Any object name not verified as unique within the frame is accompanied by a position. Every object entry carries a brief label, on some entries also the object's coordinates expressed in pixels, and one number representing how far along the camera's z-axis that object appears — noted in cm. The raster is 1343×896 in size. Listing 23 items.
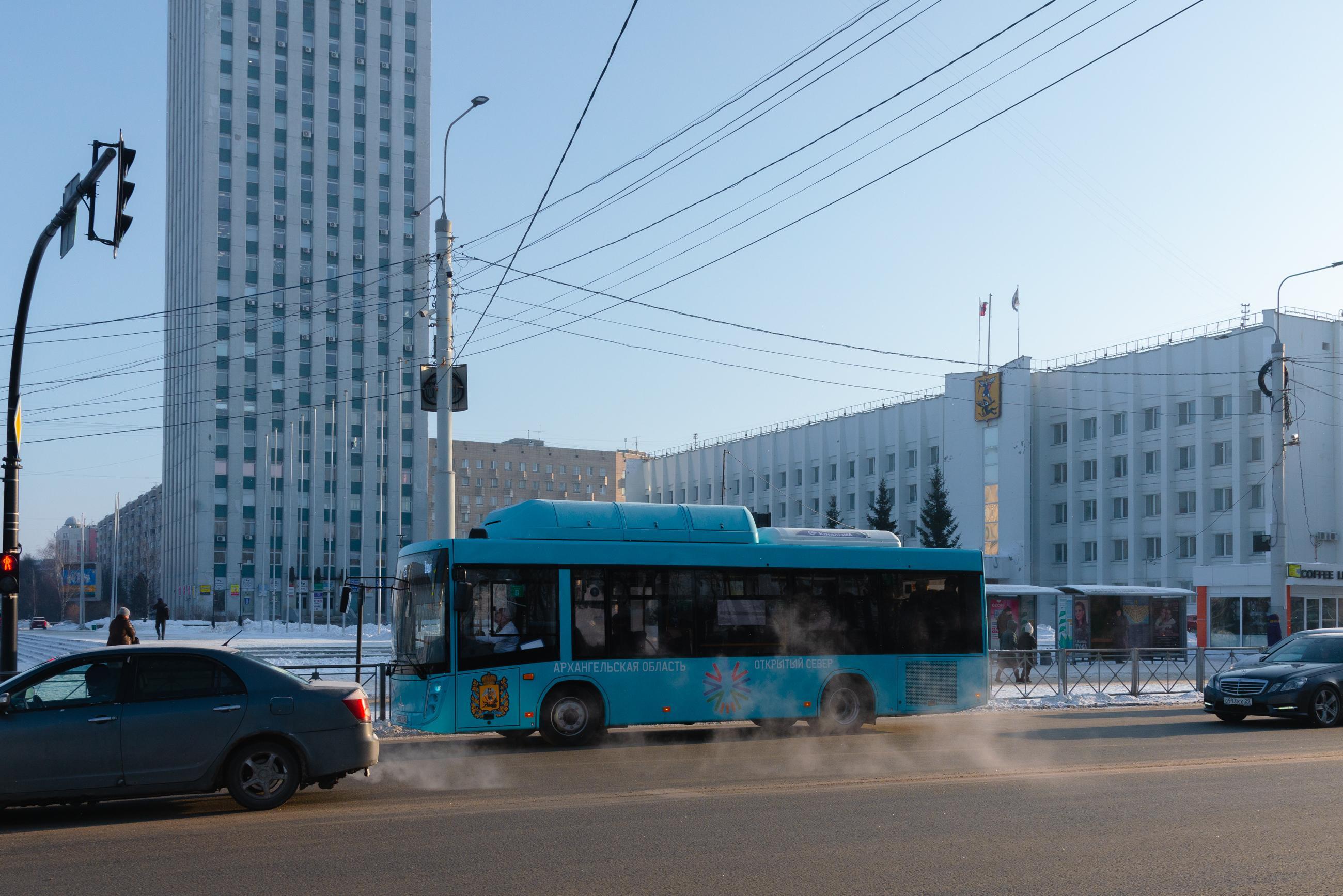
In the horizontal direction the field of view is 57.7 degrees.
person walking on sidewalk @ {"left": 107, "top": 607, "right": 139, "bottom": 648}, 1908
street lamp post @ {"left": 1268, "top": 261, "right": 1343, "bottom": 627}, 3097
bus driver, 1539
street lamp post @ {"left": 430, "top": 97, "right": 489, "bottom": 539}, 2131
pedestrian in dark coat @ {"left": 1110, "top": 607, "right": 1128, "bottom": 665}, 3794
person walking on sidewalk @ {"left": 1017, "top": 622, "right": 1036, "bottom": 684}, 2388
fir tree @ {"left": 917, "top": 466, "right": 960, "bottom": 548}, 7012
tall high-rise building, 10438
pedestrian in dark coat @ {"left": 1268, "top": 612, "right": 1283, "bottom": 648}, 2762
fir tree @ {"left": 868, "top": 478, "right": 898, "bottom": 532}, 7575
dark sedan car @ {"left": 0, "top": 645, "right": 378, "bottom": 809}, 966
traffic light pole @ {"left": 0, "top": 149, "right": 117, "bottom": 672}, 1653
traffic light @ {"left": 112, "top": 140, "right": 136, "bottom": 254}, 1489
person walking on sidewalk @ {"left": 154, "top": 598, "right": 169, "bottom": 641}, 4725
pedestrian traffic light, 1666
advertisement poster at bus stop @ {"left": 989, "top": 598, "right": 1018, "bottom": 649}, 3762
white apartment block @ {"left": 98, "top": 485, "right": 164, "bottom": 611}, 12925
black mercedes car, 1814
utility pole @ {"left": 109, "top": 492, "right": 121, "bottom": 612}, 9094
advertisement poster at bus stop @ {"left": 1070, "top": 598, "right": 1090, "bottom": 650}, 3754
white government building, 6084
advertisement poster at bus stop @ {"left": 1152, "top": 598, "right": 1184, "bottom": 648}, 3844
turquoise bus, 1529
